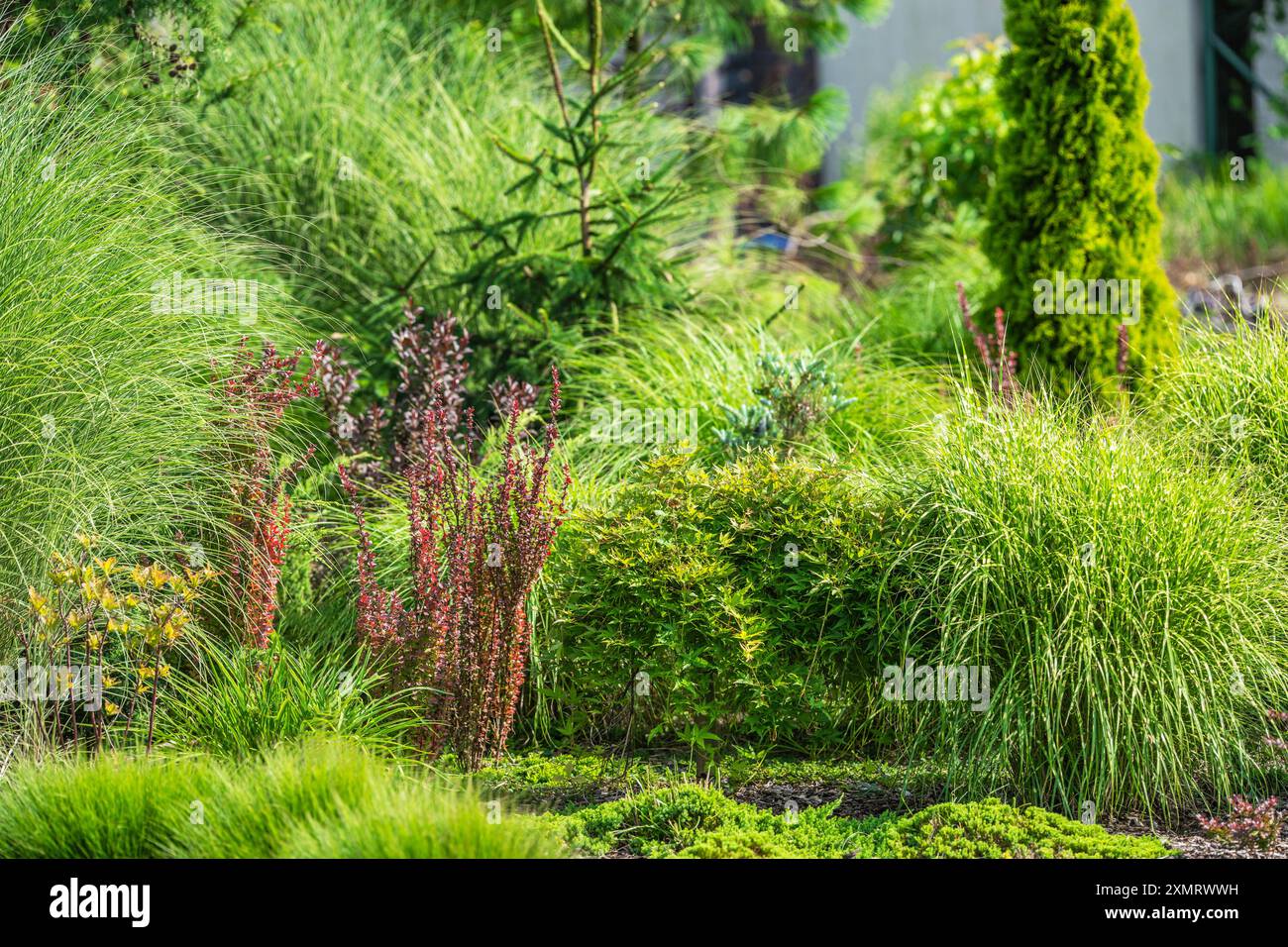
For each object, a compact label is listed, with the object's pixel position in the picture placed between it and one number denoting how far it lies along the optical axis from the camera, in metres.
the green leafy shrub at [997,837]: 7.27
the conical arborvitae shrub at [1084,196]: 12.90
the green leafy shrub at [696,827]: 7.48
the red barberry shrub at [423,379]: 11.04
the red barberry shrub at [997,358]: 10.00
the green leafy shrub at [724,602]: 8.52
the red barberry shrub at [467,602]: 8.50
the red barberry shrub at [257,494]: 9.09
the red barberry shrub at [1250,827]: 7.57
